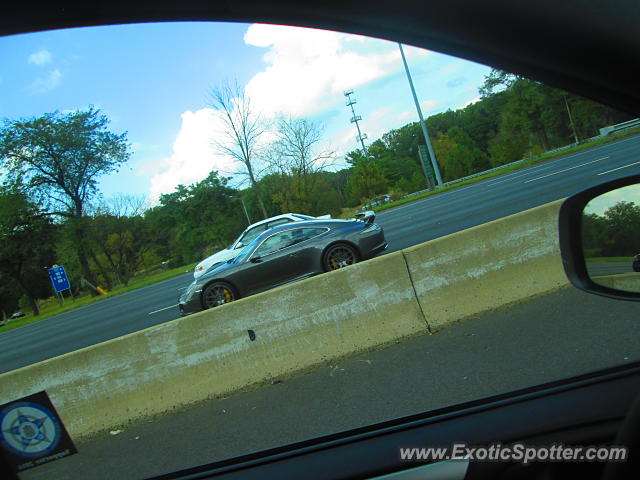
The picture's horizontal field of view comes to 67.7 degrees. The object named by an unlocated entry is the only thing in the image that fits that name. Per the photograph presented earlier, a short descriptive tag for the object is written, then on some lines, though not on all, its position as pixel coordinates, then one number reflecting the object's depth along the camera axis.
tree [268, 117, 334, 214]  22.59
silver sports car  10.19
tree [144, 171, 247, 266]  15.35
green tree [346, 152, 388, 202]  32.19
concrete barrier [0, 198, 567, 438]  4.52
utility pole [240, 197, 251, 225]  29.94
